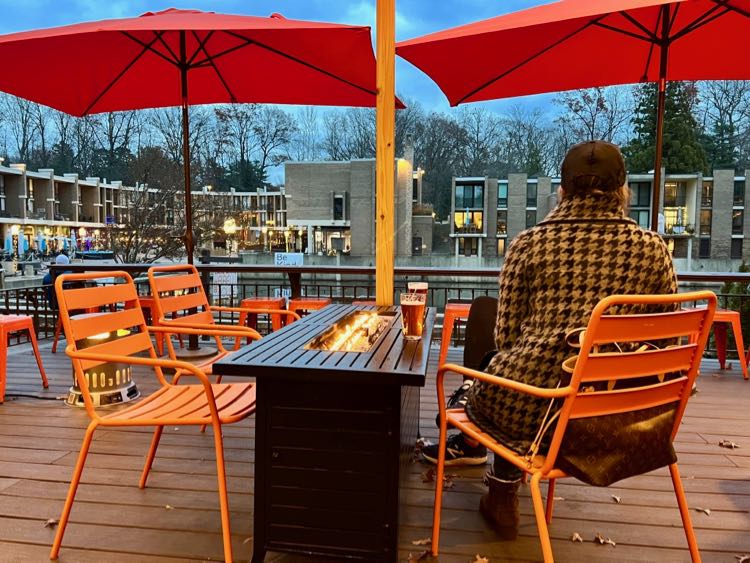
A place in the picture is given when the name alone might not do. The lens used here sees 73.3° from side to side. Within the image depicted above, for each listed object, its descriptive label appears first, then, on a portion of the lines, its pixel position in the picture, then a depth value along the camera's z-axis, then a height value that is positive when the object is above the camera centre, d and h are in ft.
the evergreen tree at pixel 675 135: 110.93 +21.73
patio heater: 10.35 -3.19
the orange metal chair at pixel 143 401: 5.41 -2.01
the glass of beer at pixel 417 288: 7.20 -0.80
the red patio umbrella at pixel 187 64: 9.75 +4.02
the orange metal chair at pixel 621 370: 4.09 -1.19
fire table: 4.84 -2.21
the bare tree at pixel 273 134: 159.02 +31.43
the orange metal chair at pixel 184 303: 7.80 -1.23
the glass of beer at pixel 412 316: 6.34 -1.06
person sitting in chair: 4.85 -0.43
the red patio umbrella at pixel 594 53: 10.33 +4.08
